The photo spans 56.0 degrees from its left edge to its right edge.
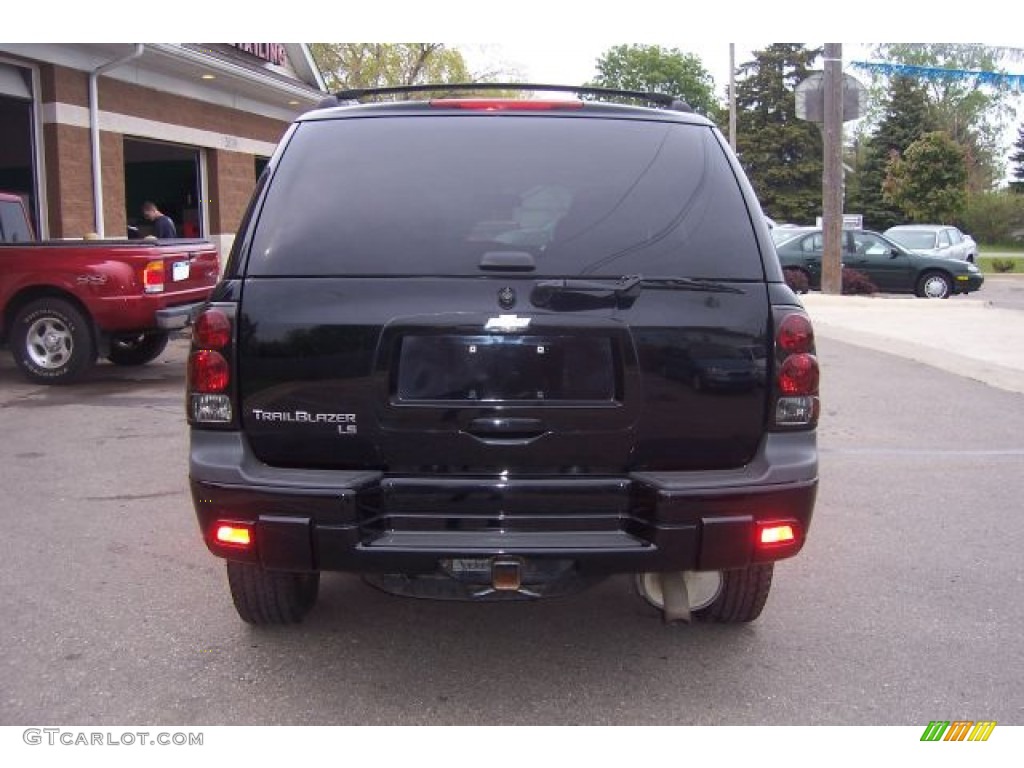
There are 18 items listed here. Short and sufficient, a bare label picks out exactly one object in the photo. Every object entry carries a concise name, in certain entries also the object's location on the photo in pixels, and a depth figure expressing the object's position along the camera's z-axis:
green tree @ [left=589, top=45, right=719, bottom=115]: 68.81
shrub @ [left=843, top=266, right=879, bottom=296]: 19.41
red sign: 18.69
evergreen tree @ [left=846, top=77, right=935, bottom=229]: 52.19
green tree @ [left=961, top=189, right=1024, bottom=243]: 49.00
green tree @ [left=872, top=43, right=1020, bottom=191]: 54.66
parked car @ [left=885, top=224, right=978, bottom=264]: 24.45
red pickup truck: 9.27
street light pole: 33.88
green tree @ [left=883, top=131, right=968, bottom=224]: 45.06
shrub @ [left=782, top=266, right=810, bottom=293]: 19.44
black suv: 2.99
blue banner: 35.92
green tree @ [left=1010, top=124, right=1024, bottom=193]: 56.59
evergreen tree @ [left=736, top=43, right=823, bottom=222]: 54.41
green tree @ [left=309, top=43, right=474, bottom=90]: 37.06
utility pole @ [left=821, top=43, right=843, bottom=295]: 18.03
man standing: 14.98
